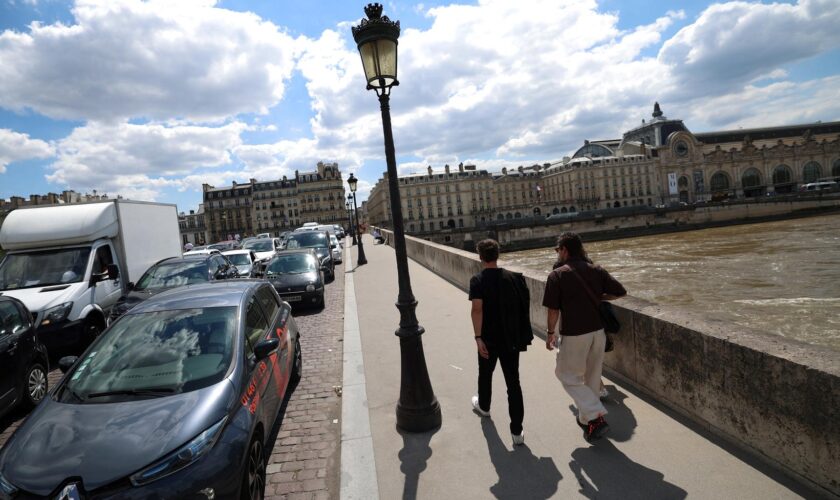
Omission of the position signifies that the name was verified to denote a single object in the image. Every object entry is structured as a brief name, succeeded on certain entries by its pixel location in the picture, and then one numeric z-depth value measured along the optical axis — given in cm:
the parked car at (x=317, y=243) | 1762
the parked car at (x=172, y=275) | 898
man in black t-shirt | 383
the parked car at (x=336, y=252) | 2385
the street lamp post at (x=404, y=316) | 434
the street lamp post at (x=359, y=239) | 2191
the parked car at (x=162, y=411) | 269
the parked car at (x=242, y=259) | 1506
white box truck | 795
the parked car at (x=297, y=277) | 1120
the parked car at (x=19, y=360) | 534
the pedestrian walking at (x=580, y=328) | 385
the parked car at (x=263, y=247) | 1958
